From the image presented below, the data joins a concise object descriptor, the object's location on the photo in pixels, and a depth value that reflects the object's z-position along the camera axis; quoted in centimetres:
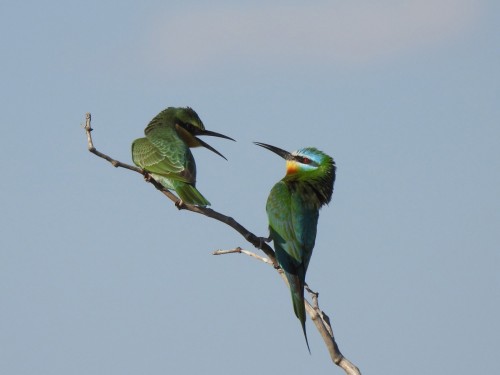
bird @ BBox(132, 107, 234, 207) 1115
